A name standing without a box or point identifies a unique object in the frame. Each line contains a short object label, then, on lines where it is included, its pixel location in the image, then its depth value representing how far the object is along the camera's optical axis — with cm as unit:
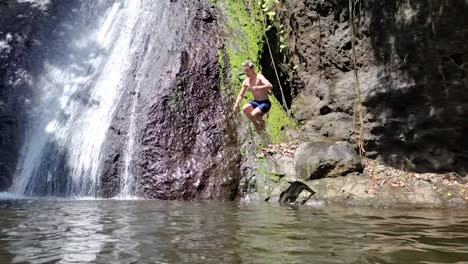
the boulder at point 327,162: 963
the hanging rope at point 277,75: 1216
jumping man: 947
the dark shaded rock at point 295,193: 919
